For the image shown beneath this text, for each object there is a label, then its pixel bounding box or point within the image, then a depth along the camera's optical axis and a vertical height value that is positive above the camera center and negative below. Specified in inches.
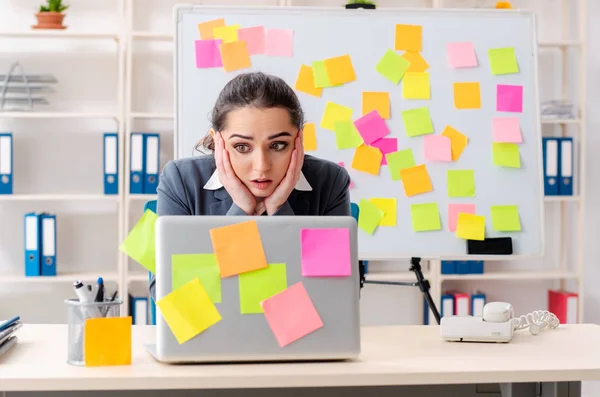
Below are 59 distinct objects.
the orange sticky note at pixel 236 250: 50.6 -3.4
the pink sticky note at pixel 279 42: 105.3 +20.8
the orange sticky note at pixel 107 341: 51.8 -9.6
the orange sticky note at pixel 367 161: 106.1 +4.8
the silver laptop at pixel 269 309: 50.7 -6.6
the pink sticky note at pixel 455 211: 105.0 -1.7
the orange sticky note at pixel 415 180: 105.7 +2.4
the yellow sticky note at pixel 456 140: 105.8 +7.8
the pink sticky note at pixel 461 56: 106.6 +19.2
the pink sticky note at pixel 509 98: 106.6 +13.6
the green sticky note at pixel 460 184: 105.3 +1.9
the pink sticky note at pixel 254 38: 105.2 +21.3
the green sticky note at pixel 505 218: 105.0 -2.7
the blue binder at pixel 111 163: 137.7 +5.9
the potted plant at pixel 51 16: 138.9 +31.9
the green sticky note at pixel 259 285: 50.9 -5.7
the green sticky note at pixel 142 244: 59.4 -3.6
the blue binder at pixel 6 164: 136.9 +5.6
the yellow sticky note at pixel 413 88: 106.6 +14.9
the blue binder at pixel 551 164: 143.9 +6.3
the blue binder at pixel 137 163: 138.3 +5.9
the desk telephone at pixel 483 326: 61.0 -10.0
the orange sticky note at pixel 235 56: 104.8 +18.8
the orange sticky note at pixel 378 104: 106.4 +12.7
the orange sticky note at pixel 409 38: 106.7 +21.7
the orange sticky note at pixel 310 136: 105.8 +8.3
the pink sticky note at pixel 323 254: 51.1 -3.7
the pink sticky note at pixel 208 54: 104.3 +19.0
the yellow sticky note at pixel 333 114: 106.0 +11.2
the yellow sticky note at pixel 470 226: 104.6 -3.8
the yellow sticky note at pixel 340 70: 106.0 +17.3
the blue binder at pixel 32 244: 137.2 -8.3
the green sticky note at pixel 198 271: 50.5 -4.8
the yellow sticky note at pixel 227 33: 104.6 +21.9
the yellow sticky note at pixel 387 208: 105.5 -1.4
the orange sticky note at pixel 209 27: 104.4 +22.6
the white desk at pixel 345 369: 48.4 -11.2
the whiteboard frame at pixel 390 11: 103.7 +19.5
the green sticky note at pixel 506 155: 105.5 +5.8
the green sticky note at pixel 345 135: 106.2 +8.4
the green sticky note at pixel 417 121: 106.1 +10.4
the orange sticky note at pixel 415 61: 106.7 +18.5
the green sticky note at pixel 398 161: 105.9 +4.9
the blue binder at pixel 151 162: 138.4 +6.2
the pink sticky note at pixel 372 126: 106.3 +9.7
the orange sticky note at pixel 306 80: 105.7 +15.8
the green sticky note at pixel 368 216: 105.7 -2.5
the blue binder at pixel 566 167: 143.9 +5.7
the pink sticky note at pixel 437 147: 105.7 +6.8
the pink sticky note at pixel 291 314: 50.9 -7.6
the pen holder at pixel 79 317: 52.3 -8.1
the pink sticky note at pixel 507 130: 106.0 +9.2
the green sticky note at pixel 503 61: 106.9 +18.6
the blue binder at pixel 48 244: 137.8 -8.4
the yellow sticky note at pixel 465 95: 106.7 +13.9
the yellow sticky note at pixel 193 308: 50.3 -7.2
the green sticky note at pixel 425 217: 105.0 -2.6
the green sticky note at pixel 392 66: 106.5 +17.8
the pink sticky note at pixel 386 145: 106.0 +7.1
